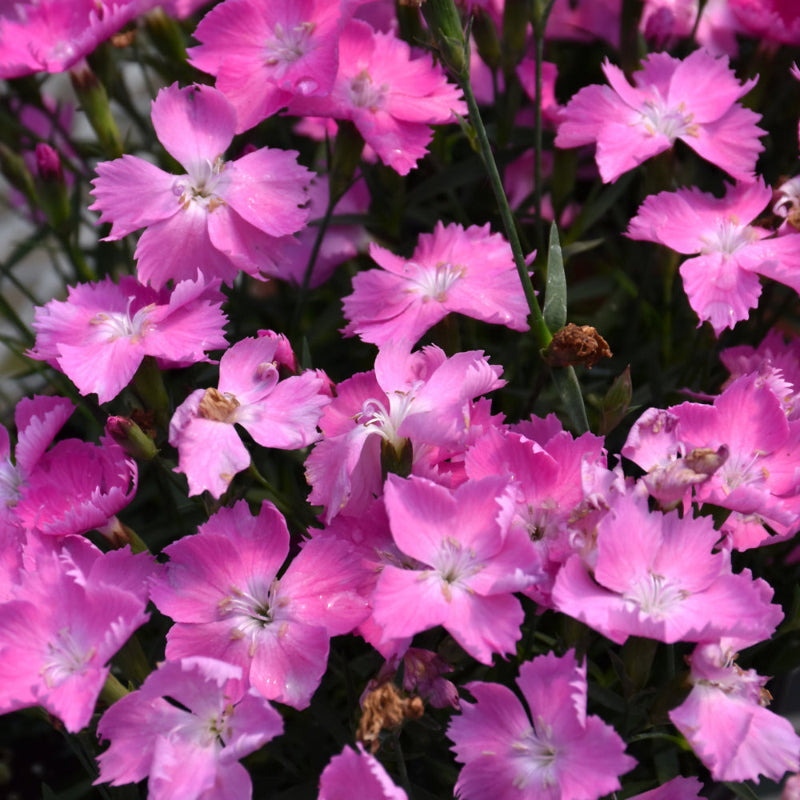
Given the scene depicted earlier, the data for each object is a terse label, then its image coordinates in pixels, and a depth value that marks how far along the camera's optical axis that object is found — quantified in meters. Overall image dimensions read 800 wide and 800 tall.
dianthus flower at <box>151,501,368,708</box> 0.34
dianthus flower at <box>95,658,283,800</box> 0.32
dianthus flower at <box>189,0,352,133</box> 0.38
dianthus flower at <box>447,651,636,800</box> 0.32
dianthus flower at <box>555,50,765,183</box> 0.39
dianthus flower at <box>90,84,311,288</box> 0.37
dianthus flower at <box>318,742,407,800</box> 0.32
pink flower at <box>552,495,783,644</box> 0.32
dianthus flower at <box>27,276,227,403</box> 0.36
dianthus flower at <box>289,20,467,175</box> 0.39
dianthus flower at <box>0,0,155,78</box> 0.40
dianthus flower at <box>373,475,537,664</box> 0.33
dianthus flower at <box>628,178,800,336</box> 0.37
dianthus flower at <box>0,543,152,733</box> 0.33
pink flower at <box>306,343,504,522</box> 0.34
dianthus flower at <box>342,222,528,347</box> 0.37
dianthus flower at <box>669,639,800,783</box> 0.33
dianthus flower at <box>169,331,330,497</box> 0.34
